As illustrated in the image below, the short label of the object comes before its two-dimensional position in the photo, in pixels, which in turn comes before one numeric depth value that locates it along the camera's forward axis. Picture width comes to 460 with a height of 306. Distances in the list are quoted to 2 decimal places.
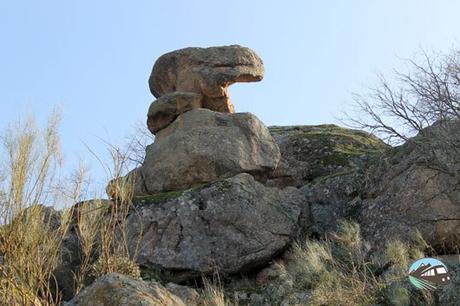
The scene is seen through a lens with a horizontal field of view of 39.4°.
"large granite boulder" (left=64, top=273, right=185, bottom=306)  5.29
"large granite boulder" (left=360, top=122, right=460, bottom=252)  10.22
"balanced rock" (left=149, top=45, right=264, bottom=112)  13.93
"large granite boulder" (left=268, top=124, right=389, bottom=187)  14.10
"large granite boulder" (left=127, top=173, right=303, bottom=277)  9.86
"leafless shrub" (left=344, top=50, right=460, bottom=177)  9.90
